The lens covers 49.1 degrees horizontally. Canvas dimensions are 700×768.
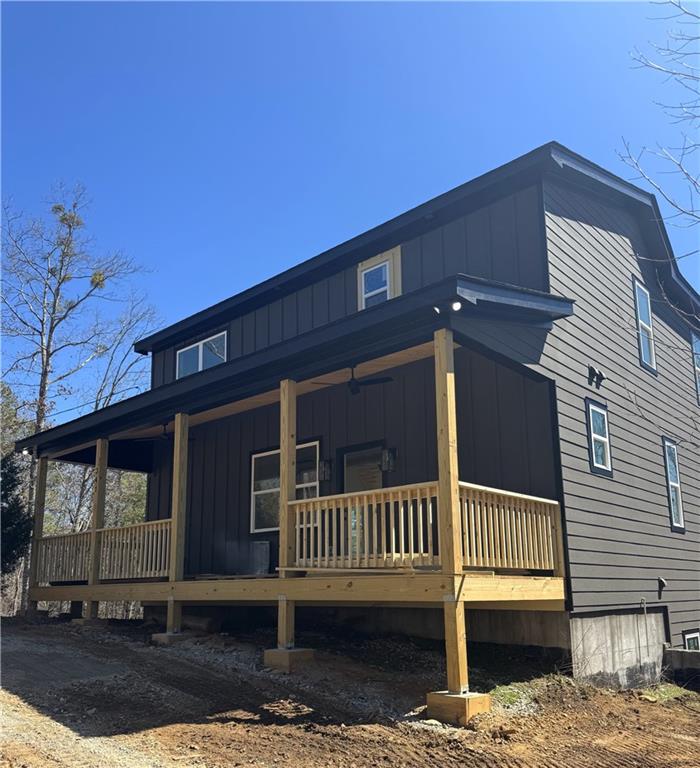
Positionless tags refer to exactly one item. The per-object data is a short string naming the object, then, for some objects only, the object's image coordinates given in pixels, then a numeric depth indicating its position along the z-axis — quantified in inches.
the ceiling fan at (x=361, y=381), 383.2
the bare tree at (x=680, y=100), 241.1
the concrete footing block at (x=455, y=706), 266.8
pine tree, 585.9
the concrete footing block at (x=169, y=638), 406.6
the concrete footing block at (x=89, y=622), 486.9
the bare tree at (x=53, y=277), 986.7
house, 326.0
